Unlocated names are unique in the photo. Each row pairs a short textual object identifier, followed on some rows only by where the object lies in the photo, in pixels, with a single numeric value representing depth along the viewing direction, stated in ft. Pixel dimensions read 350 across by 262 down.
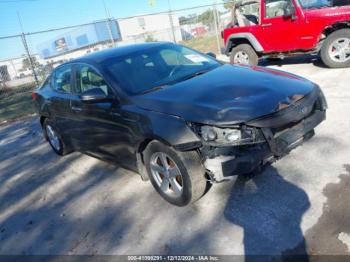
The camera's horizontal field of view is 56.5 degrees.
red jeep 23.85
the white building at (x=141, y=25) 131.54
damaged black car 9.41
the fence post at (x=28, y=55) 37.88
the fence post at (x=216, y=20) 47.49
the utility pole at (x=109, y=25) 45.58
